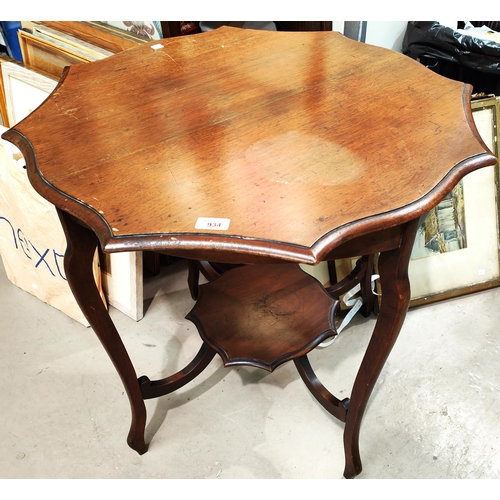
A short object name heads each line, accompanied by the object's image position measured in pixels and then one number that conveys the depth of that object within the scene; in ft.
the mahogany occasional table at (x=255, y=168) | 3.76
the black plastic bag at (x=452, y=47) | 7.86
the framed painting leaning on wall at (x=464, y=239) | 7.13
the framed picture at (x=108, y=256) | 6.88
